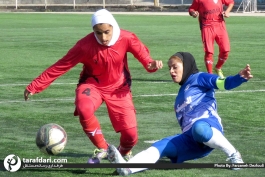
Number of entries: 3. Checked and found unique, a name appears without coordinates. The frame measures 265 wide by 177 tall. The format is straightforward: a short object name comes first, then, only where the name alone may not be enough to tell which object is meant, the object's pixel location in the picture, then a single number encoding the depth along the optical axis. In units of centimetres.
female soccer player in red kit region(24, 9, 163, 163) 1628
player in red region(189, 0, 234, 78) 3302
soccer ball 1618
